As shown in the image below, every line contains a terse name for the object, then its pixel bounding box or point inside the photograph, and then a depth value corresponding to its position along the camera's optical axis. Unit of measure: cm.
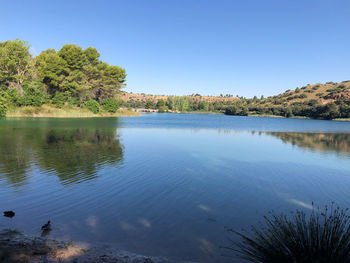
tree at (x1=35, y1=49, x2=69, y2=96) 5753
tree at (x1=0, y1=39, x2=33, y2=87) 5266
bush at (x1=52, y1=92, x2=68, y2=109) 5900
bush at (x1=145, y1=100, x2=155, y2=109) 16012
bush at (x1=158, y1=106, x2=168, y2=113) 14955
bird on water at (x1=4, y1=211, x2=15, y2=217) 626
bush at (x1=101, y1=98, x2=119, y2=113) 7050
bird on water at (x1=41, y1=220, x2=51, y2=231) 575
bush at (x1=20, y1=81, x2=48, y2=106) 5262
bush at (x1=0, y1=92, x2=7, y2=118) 3077
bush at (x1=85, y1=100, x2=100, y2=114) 6412
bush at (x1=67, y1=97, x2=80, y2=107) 6190
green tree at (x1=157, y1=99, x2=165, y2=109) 15508
